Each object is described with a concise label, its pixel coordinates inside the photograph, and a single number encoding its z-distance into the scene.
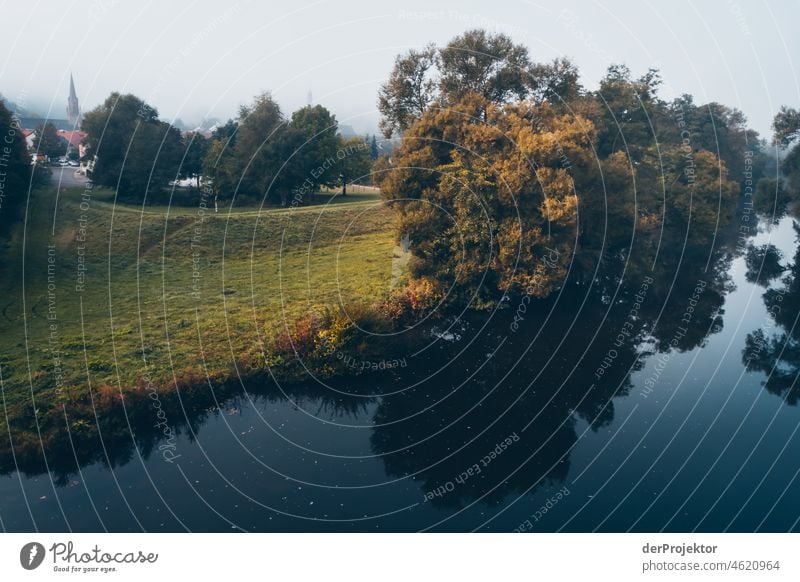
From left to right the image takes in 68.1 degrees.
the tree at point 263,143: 48.31
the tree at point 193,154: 51.59
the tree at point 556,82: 42.47
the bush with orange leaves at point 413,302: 33.44
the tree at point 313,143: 49.84
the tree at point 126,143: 46.41
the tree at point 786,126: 48.91
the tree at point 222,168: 49.81
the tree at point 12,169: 30.06
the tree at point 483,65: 42.00
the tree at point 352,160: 54.62
